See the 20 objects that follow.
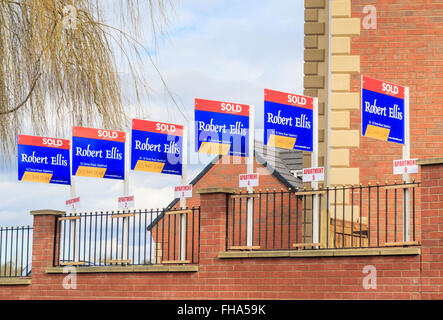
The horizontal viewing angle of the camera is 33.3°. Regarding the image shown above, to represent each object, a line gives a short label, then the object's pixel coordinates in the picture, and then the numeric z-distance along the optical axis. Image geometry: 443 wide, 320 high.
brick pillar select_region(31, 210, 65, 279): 17.86
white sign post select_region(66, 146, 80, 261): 17.81
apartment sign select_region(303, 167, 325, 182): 14.16
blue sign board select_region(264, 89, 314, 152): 14.79
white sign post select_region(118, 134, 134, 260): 16.98
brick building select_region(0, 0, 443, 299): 13.72
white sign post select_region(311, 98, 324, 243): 14.54
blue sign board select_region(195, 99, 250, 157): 15.52
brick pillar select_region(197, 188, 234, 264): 14.91
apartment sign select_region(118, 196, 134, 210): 17.17
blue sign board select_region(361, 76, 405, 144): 13.91
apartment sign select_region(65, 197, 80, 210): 18.06
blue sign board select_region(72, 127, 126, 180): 17.50
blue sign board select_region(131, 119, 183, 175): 16.86
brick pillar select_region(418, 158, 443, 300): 12.35
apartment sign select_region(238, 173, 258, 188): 14.77
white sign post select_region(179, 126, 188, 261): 16.00
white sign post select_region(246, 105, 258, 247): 14.98
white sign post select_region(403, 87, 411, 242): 13.31
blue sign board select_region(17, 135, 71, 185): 18.00
